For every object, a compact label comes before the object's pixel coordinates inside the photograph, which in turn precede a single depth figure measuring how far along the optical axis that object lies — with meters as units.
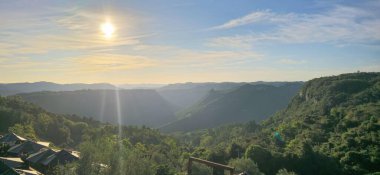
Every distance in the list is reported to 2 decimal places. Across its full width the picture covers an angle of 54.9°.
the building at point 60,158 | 53.28
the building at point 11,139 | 64.76
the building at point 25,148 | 58.25
